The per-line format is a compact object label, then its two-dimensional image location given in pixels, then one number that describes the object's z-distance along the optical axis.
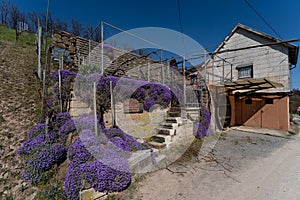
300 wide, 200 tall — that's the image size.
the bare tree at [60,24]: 17.21
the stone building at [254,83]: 8.19
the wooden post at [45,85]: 3.32
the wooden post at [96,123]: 3.22
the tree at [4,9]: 16.27
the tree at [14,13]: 16.25
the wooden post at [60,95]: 3.83
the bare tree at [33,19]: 17.51
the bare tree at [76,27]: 18.27
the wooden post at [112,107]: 4.09
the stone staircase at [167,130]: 4.53
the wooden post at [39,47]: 4.81
